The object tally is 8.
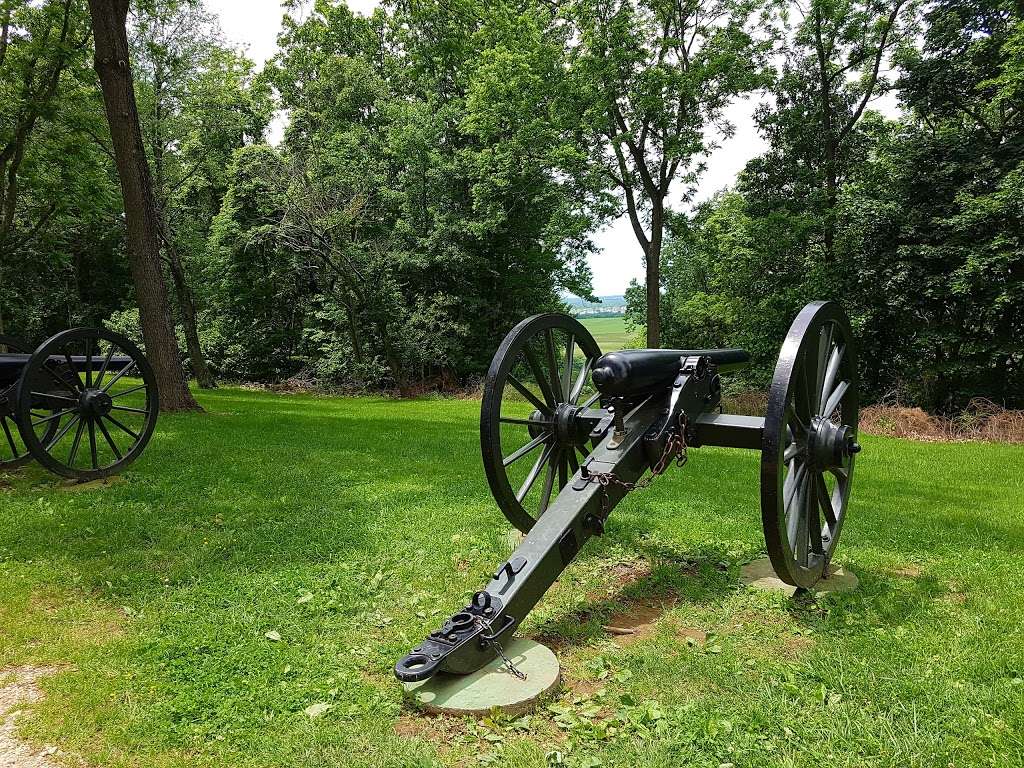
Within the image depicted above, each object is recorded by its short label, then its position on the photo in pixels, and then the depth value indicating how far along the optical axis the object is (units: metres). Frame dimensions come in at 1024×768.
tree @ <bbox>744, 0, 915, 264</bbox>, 17.14
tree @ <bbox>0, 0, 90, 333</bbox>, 12.87
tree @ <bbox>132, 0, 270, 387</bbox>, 20.34
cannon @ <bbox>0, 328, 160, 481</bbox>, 5.45
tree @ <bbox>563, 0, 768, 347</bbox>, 17.72
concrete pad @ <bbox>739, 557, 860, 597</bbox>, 3.96
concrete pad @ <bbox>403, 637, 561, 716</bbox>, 2.64
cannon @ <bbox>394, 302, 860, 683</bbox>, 2.91
